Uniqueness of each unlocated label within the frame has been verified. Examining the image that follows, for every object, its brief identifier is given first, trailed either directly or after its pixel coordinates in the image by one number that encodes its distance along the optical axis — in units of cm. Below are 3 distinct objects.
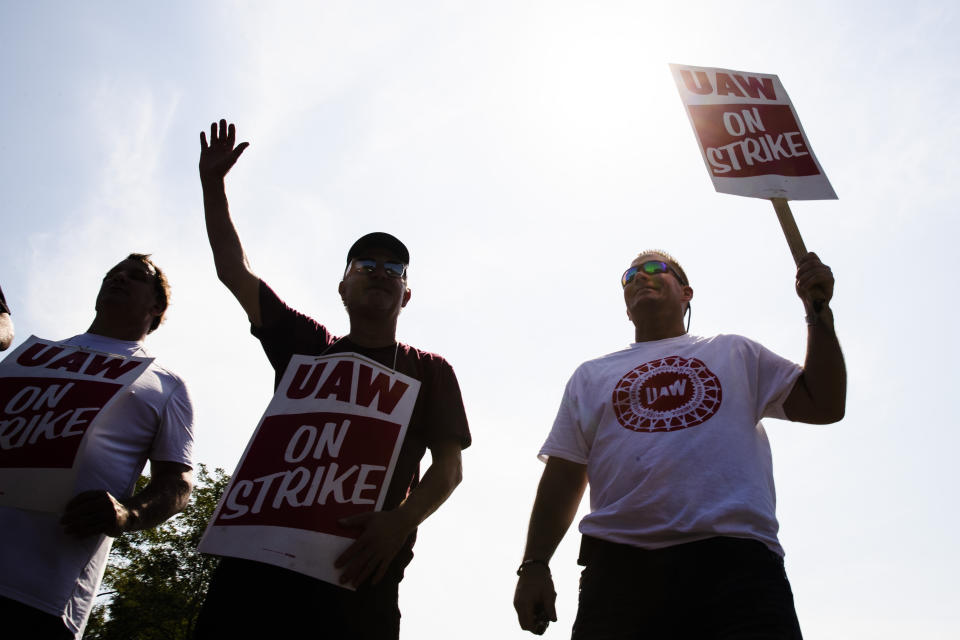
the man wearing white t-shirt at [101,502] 250
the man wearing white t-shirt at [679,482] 231
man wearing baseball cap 231
